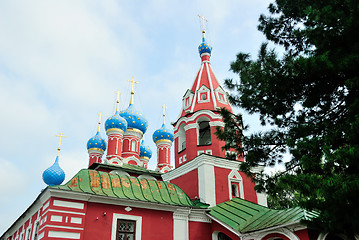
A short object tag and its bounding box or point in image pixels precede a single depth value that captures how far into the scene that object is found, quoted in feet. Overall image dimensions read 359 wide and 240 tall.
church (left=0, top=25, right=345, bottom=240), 34.01
